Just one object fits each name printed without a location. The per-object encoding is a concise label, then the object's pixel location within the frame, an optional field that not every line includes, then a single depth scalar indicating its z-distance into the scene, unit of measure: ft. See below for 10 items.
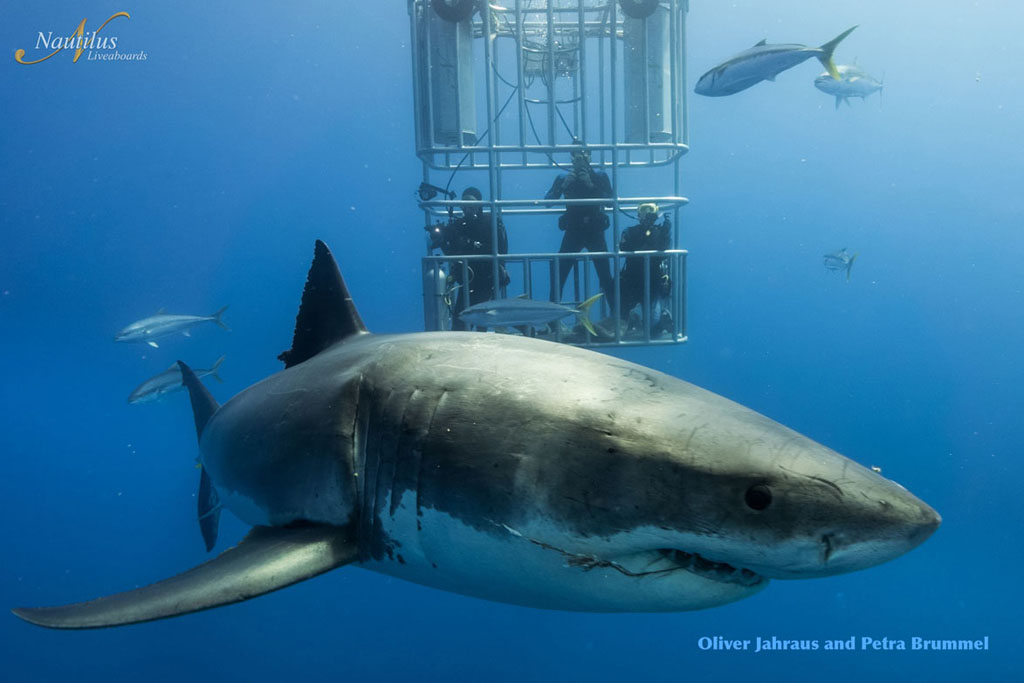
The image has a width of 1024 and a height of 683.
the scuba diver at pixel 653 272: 22.38
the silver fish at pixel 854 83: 34.91
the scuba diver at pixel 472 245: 22.22
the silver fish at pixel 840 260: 36.94
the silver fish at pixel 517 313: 19.42
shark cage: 20.70
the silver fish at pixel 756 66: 20.48
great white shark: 5.30
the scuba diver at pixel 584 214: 24.62
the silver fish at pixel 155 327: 32.37
